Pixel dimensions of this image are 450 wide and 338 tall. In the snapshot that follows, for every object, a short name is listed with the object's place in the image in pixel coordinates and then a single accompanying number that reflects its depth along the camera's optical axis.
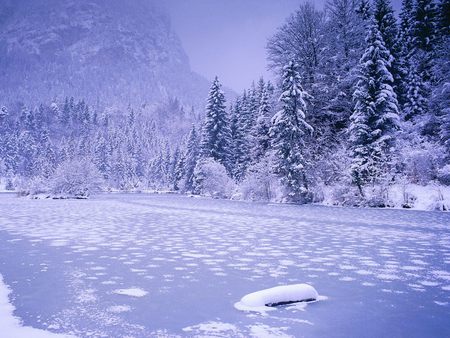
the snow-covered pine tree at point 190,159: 61.25
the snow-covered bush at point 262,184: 34.88
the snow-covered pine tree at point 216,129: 52.41
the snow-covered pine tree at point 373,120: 25.70
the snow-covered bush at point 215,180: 44.77
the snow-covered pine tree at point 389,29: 32.34
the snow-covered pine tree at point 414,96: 31.88
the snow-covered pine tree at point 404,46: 33.67
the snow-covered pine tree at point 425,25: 37.19
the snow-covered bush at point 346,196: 26.59
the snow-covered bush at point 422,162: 24.45
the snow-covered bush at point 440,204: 21.67
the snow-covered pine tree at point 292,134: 30.20
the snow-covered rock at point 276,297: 4.77
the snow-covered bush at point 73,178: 42.12
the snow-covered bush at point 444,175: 22.66
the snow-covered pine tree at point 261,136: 42.01
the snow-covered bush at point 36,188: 42.69
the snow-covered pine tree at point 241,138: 53.19
